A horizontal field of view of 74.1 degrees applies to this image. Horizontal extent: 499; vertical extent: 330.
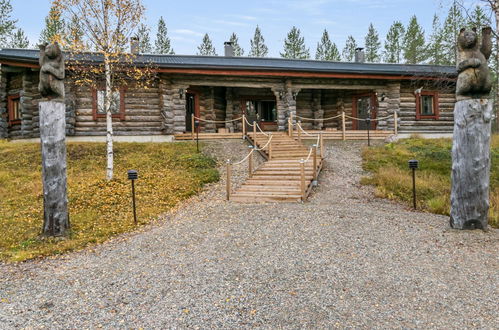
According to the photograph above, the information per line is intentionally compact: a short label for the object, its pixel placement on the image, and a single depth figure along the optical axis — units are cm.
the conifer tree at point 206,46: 4219
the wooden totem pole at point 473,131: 605
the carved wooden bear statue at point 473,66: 599
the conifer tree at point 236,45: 4362
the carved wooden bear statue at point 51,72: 623
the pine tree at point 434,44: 3396
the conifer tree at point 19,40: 3192
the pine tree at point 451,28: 2833
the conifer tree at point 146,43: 3599
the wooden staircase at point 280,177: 894
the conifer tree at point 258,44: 4294
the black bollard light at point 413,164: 807
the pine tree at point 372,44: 4328
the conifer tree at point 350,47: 4362
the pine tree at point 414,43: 3681
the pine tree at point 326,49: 4181
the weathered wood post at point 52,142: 621
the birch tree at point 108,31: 1052
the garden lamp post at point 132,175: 714
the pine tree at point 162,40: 3938
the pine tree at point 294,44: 3981
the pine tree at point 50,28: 3070
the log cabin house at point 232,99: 1573
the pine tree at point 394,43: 3944
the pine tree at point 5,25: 2970
